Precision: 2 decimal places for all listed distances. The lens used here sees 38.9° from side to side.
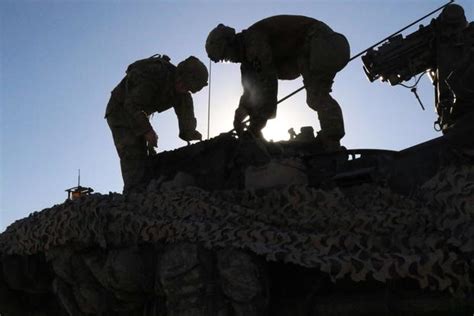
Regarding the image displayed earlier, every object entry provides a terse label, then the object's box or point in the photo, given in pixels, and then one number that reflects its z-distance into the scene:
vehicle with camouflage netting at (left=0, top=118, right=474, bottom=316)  3.58
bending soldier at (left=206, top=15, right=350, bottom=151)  6.05
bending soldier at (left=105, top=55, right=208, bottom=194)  6.11
